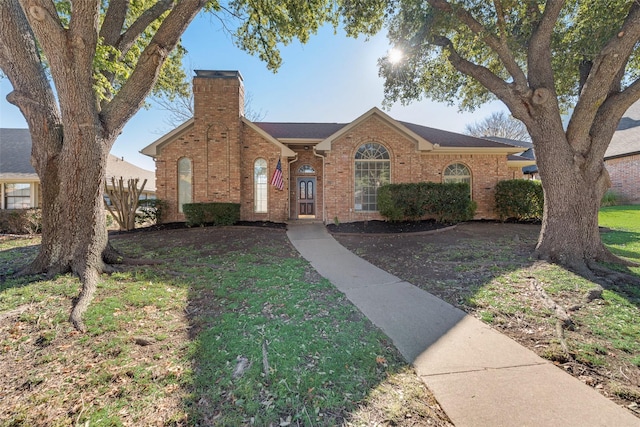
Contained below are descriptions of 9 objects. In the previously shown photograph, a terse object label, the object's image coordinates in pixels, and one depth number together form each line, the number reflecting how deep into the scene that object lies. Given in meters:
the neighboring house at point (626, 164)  17.12
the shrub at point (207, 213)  10.77
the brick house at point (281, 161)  11.86
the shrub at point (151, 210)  11.60
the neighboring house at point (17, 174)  13.84
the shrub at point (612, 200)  17.47
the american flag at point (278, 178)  11.50
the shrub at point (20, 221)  10.71
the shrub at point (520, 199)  11.66
